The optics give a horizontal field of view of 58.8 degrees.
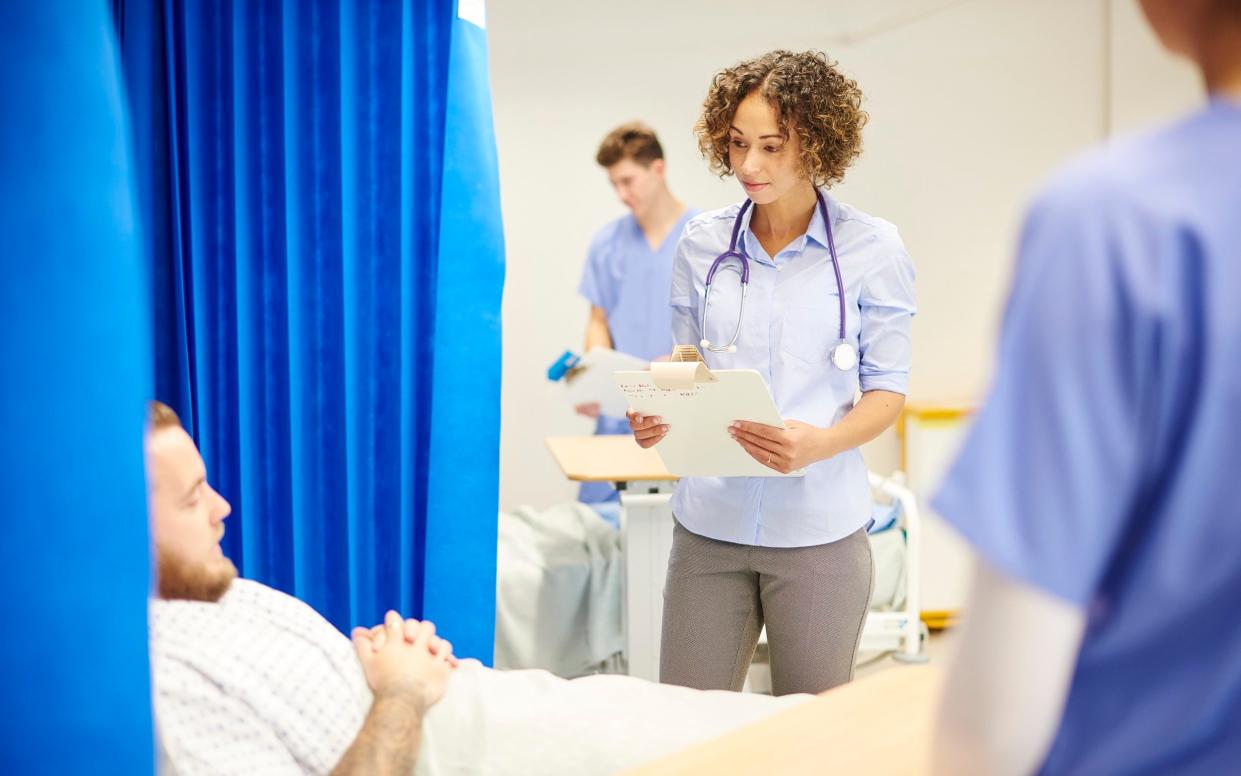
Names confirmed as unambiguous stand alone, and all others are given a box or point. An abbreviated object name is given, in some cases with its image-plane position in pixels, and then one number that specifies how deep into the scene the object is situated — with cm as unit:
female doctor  184
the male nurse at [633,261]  380
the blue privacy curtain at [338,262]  185
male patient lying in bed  129
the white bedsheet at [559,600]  319
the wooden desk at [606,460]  306
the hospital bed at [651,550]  306
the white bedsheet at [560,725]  145
